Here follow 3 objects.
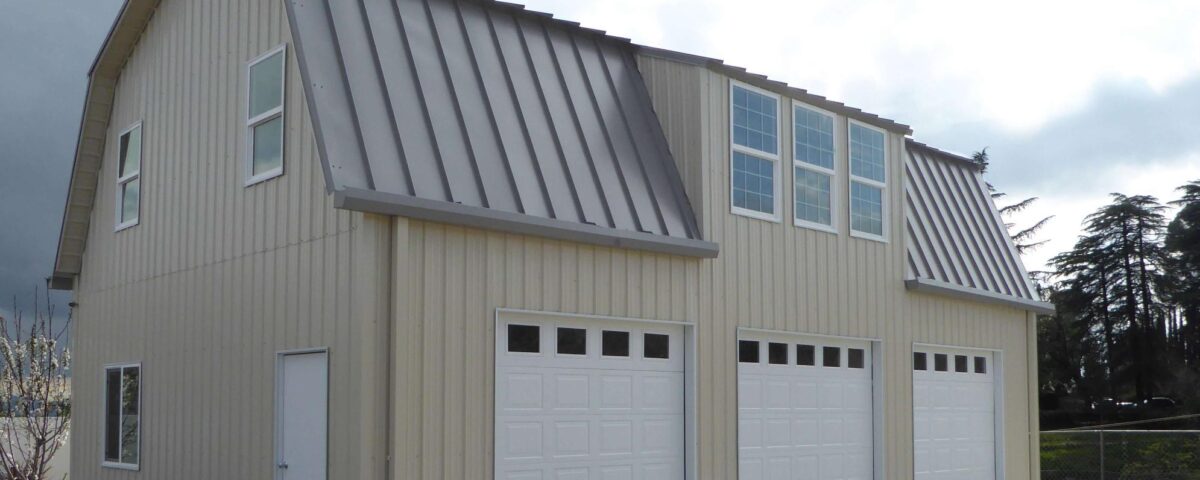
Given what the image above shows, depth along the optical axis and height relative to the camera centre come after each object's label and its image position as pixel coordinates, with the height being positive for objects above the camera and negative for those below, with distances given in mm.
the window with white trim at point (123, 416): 13844 -788
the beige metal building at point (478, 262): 10445 +875
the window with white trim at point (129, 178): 14523 +2028
